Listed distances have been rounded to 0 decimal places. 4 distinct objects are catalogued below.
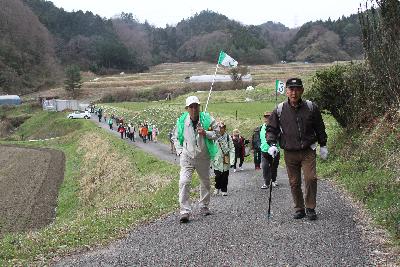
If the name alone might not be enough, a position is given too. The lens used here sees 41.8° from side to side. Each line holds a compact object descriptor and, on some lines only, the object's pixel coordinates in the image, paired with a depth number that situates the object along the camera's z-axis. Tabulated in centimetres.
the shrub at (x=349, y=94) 1602
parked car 6306
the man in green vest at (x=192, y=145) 916
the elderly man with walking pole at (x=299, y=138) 843
